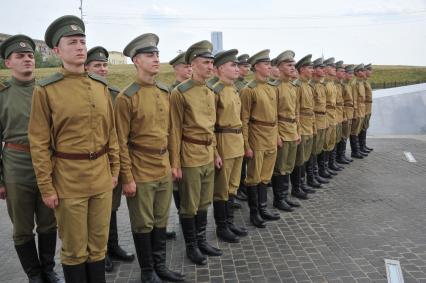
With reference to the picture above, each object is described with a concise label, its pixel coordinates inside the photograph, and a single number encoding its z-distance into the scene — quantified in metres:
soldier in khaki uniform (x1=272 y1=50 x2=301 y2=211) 5.77
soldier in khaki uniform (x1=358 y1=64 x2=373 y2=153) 9.82
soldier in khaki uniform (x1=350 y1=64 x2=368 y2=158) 9.41
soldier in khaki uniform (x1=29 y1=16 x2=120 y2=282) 2.89
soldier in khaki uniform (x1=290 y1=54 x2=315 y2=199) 6.55
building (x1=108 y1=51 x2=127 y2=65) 68.23
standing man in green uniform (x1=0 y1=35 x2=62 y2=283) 3.43
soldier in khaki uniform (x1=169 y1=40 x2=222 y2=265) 4.10
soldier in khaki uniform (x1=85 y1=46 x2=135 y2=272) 4.29
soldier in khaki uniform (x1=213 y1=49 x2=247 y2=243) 4.66
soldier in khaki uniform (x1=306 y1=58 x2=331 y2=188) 7.19
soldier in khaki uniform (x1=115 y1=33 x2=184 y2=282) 3.52
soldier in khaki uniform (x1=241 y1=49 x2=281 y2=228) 5.19
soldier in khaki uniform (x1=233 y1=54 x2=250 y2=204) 6.34
